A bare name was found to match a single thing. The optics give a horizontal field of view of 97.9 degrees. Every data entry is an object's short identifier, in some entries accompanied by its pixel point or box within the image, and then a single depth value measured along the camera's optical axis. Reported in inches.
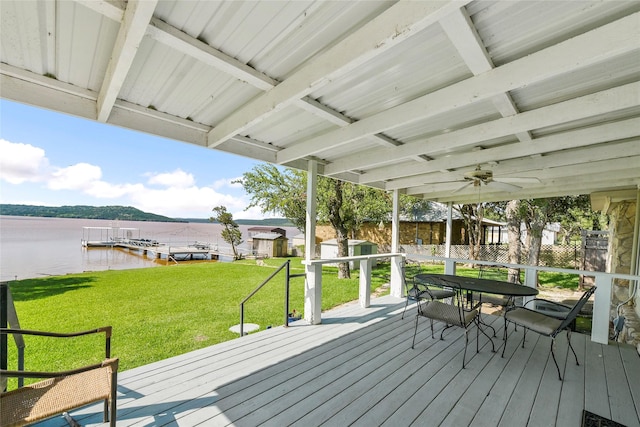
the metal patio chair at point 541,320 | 106.1
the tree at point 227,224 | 845.8
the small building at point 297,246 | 840.3
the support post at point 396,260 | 219.9
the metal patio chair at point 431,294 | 163.8
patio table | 126.5
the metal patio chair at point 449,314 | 117.1
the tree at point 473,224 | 518.3
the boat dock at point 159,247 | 922.7
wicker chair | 57.7
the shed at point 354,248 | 492.1
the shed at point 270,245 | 822.5
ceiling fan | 145.9
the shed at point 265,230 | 1041.3
